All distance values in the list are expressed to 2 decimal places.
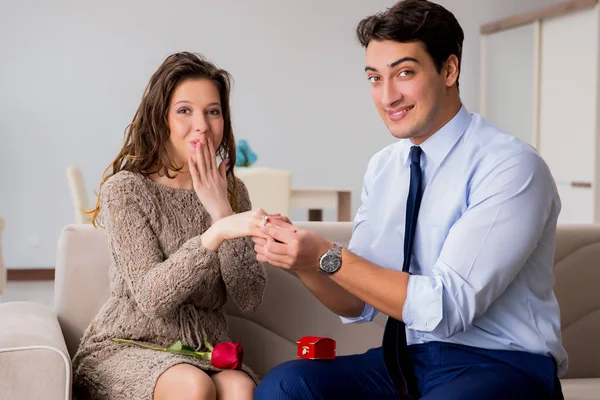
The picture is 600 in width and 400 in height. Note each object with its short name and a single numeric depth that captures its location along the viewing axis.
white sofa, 2.11
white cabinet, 6.21
